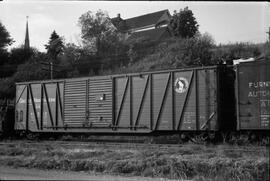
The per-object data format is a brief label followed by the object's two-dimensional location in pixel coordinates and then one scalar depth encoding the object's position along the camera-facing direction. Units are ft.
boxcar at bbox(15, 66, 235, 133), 44.09
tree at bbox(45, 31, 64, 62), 184.55
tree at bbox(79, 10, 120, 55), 172.21
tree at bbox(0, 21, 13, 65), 118.25
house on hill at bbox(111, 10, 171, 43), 201.06
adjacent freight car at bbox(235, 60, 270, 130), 39.40
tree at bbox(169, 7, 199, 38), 153.79
